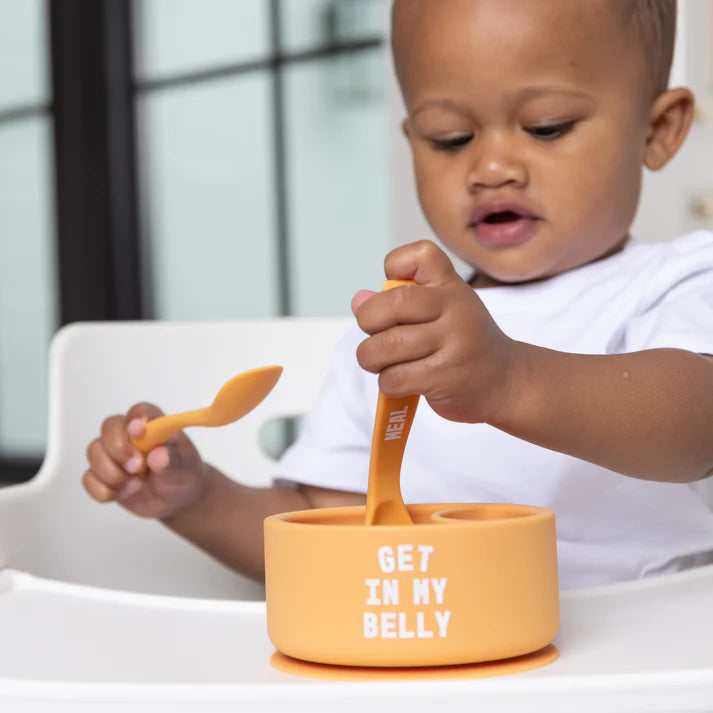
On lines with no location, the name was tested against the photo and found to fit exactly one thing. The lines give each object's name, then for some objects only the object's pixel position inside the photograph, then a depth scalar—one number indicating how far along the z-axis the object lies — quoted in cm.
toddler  110
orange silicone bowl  77
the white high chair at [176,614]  75
